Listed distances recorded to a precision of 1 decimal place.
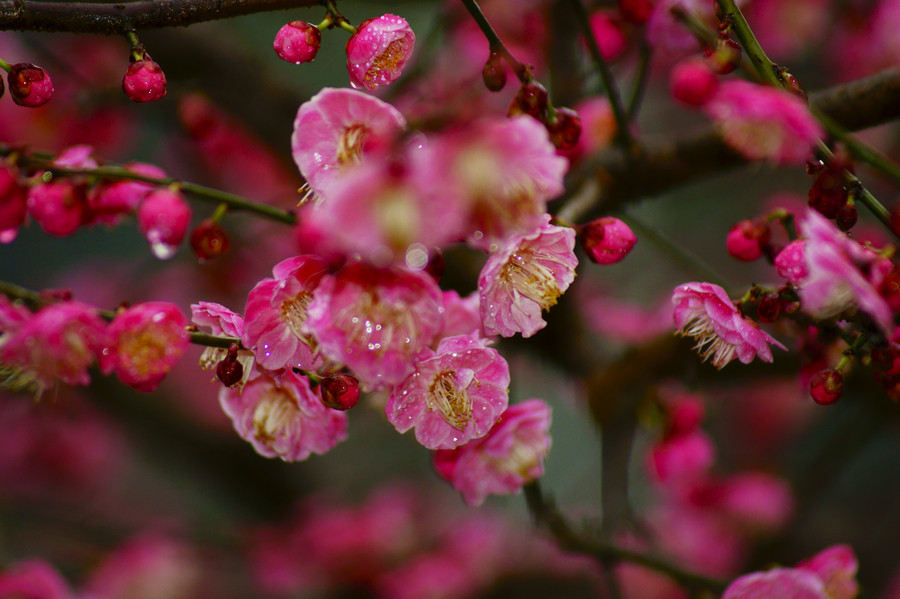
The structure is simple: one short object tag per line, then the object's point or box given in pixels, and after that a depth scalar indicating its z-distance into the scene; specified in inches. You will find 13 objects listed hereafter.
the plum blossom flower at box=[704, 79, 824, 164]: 46.5
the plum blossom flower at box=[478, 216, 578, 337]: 47.9
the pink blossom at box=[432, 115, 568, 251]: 45.9
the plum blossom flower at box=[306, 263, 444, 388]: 46.8
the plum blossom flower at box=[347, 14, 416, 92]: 47.9
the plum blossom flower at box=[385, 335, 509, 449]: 48.0
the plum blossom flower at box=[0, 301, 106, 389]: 47.9
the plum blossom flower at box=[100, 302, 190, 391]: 47.7
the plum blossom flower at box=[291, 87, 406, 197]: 47.4
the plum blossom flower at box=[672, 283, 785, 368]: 48.1
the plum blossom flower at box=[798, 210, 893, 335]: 46.7
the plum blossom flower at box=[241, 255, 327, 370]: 47.6
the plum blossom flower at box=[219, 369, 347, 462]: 48.5
